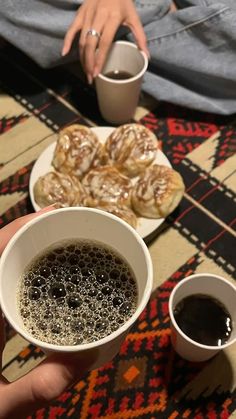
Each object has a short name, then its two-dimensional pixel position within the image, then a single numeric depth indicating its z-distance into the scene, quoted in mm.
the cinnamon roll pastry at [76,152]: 1010
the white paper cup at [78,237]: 507
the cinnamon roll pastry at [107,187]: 958
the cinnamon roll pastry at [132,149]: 1021
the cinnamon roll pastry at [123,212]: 917
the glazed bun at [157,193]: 953
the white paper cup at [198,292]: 788
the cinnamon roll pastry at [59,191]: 942
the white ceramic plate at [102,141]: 956
